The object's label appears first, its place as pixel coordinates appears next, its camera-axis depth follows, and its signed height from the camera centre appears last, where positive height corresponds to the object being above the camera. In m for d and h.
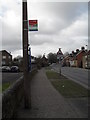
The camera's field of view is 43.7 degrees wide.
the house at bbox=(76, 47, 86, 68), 50.05 +2.26
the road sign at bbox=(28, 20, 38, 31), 4.06 +1.33
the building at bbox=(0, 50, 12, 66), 50.36 +2.16
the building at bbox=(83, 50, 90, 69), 36.82 +0.48
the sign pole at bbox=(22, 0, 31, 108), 3.86 +0.20
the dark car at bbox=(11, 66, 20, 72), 25.87 -1.67
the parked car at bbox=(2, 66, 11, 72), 26.60 -1.73
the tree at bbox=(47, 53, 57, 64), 71.10 +2.50
